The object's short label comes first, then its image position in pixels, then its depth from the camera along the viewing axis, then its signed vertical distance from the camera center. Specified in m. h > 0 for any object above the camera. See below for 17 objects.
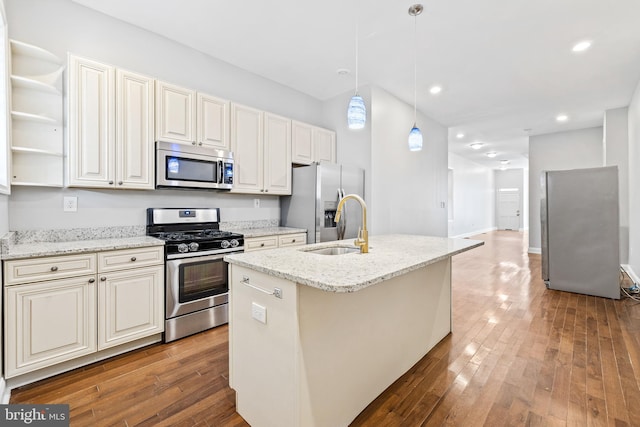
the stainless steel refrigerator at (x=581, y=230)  3.76 -0.23
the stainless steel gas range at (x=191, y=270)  2.56 -0.50
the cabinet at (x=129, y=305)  2.21 -0.70
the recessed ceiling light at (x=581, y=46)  3.10 +1.78
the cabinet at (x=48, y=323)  1.86 -0.71
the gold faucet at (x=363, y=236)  1.94 -0.14
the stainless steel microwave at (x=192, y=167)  2.77 +0.48
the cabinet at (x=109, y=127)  2.34 +0.74
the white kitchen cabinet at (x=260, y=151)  3.37 +0.76
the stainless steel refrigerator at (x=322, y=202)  3.59 +0.16
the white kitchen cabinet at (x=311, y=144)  3.91 +0.98
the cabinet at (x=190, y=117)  2.78 +0.98
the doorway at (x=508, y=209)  12.85 +0.21
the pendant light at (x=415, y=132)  2.55 +0.72
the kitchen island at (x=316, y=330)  1.34 -0.61
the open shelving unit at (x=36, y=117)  2.21 +0.74
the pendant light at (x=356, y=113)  2.18 +0.74
